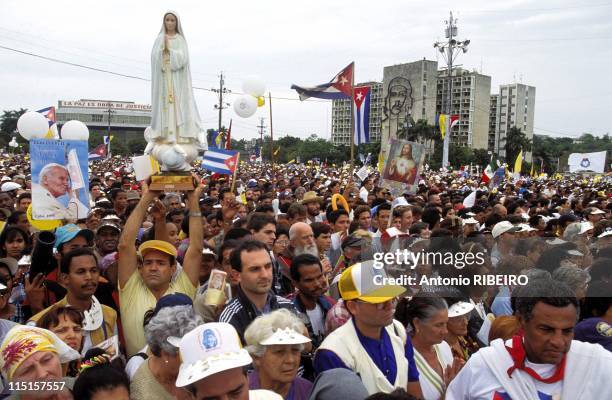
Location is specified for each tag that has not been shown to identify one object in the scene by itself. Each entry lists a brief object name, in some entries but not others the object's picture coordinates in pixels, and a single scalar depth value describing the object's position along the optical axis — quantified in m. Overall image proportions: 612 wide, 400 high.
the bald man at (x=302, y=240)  5.61
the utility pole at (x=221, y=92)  42.03
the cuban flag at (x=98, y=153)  19.71
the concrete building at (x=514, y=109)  117.00
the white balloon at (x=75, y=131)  9.38
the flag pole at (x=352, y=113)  11.74
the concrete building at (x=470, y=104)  103.62
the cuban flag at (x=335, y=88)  12.89
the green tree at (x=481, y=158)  65.00
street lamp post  34.44
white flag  27.20
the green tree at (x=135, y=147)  88.81
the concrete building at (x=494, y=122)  119.94
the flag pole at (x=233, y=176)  10.01
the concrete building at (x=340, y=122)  127.44
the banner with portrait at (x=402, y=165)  10.31
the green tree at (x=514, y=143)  77.38
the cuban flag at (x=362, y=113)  12.85
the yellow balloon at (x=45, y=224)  6.48
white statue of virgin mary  5.55
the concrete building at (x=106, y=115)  121.75
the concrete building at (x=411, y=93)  95.56
